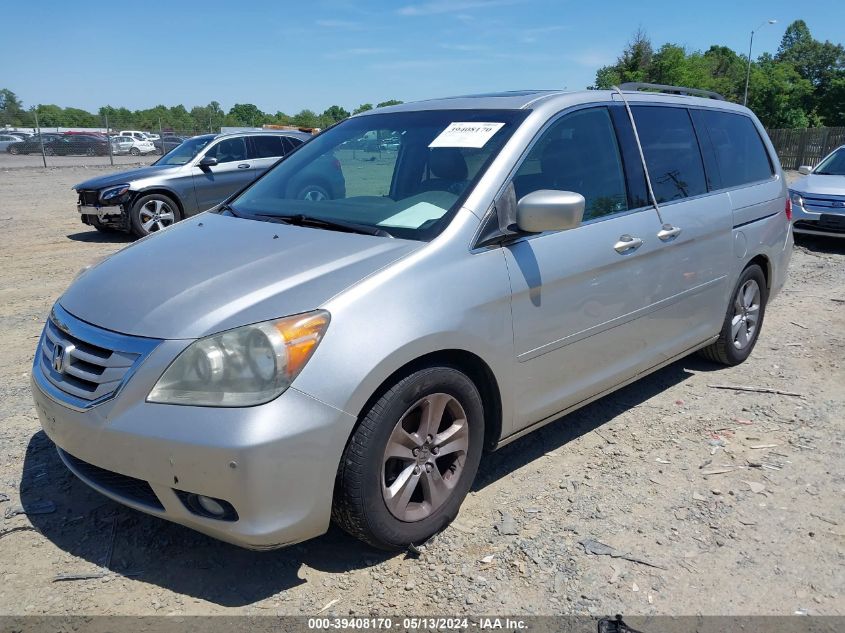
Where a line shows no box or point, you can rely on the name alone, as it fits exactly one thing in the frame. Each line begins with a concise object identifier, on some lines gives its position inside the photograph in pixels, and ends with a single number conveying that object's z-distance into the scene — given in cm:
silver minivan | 244
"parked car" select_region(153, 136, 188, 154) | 3444
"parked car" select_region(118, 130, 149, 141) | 4428
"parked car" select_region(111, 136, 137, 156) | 3847
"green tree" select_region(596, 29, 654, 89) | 4928
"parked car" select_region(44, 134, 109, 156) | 3250
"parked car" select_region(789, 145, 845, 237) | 991
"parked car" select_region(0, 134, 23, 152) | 3822
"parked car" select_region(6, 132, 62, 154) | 3502
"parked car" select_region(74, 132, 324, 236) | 1045
